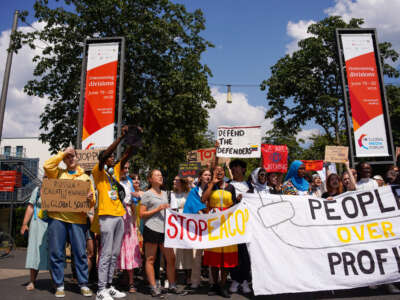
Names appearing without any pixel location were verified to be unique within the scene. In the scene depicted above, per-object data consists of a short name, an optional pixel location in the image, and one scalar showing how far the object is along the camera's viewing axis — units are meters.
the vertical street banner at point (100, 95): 8.97
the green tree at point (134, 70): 15.98
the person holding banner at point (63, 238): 4.93
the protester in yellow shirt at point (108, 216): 4.72
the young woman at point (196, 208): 5.38
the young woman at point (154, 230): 5.13
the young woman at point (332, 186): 5.57
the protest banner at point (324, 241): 4.72
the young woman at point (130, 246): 5.40
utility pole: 14.05
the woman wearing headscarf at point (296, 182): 6.11
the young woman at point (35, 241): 5.29
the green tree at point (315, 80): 20.61
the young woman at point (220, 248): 5.04
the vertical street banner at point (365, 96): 8.86
